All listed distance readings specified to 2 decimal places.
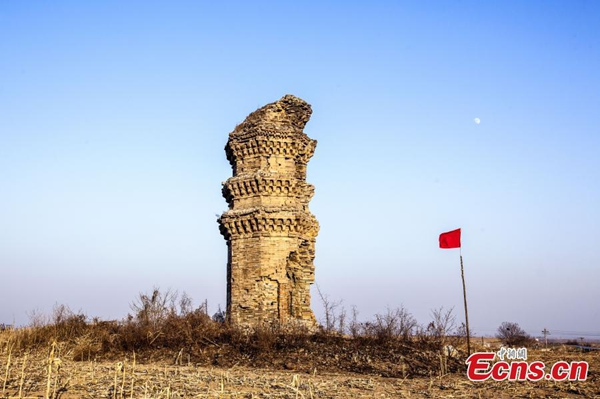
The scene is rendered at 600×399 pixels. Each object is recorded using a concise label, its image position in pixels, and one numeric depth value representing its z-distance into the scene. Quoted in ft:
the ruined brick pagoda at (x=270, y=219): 64.13
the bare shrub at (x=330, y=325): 59.82
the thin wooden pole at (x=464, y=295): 45.13
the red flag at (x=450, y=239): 49.98
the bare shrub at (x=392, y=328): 55.52
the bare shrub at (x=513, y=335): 115.52
